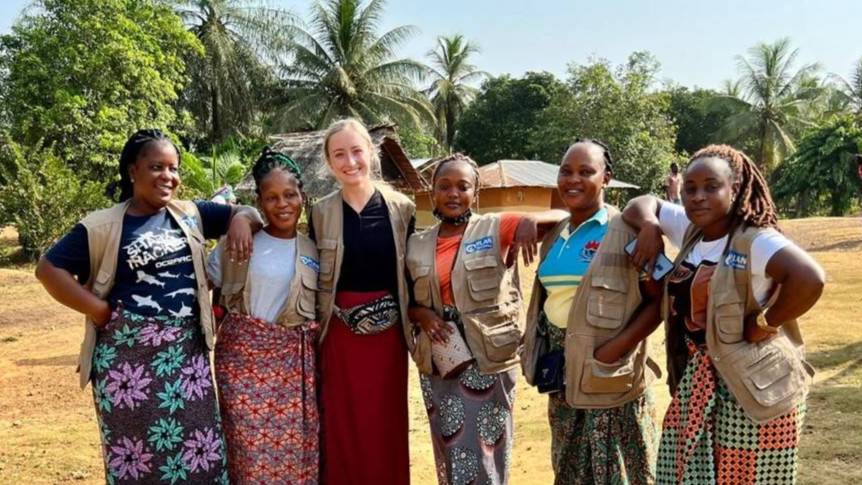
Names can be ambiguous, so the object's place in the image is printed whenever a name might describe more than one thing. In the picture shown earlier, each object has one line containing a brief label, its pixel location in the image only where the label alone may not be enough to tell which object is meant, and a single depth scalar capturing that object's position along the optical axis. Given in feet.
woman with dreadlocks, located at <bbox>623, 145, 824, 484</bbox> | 7.02
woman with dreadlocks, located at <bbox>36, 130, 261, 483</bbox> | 8.62
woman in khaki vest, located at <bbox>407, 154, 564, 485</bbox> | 9.27
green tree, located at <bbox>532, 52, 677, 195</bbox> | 82.79
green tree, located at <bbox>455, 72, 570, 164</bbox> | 109.09
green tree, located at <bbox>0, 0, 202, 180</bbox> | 54.60
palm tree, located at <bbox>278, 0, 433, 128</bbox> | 78.12
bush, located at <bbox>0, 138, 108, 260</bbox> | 49.06
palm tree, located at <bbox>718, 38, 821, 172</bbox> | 103.86
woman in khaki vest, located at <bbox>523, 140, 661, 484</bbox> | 8.35
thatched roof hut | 47.78
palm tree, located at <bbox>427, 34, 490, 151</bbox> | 114.93
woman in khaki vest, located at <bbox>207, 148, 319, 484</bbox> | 9.47
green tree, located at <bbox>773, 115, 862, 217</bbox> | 79.10
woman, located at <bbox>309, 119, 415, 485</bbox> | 10.02
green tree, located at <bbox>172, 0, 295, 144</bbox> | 77.46
